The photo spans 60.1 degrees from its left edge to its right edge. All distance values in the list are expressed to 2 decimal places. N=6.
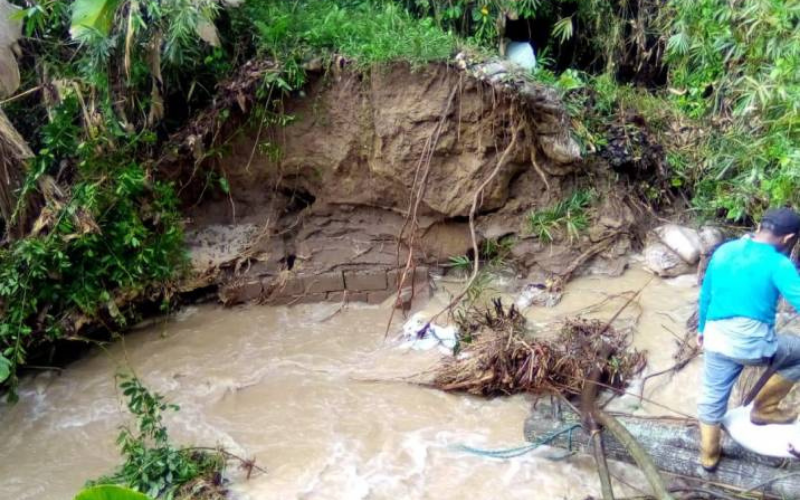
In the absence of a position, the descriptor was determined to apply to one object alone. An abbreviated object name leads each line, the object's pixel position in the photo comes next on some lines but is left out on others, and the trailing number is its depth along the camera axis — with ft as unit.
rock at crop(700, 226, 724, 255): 19.22
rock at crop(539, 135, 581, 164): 19.75
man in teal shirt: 10.59
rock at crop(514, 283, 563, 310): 19.52
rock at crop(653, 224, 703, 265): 19.03
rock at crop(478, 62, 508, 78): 18.81
